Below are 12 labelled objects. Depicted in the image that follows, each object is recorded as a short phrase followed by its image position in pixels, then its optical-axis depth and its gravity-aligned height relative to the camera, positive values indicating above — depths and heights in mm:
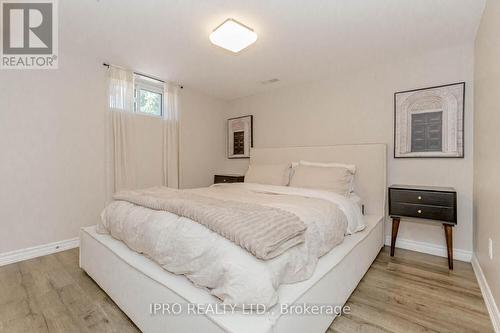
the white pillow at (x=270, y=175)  3088 -155
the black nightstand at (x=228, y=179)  3980 -265
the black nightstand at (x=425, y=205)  2186 -411
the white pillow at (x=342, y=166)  2814 -33
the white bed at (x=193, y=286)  1023 -693
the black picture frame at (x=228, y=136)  4230 +508
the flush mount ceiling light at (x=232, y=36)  2037 +1158
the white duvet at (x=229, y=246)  1048 -475
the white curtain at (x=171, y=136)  3609 +419
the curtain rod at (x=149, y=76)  2964 +1250
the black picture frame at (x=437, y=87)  2408 +617
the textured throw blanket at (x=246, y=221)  1121 -319
